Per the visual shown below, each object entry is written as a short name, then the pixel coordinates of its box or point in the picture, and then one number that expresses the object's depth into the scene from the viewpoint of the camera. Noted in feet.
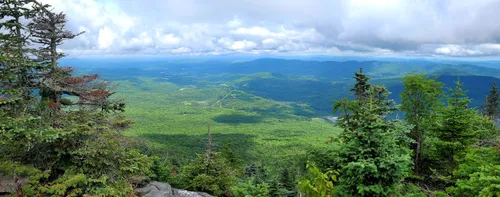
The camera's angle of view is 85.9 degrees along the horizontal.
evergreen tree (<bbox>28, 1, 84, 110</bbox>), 48.22
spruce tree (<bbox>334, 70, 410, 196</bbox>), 28.50
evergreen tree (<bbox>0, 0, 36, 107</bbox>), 40.70
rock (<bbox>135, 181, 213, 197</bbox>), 55.67
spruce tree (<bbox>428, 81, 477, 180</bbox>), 61.57
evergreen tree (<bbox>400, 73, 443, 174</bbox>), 71.92
